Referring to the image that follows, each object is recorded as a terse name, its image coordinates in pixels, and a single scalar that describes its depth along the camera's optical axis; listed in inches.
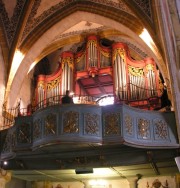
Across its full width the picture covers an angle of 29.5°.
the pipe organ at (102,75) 461.6
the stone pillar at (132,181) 454.6
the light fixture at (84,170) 403.9
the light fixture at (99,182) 480.7
